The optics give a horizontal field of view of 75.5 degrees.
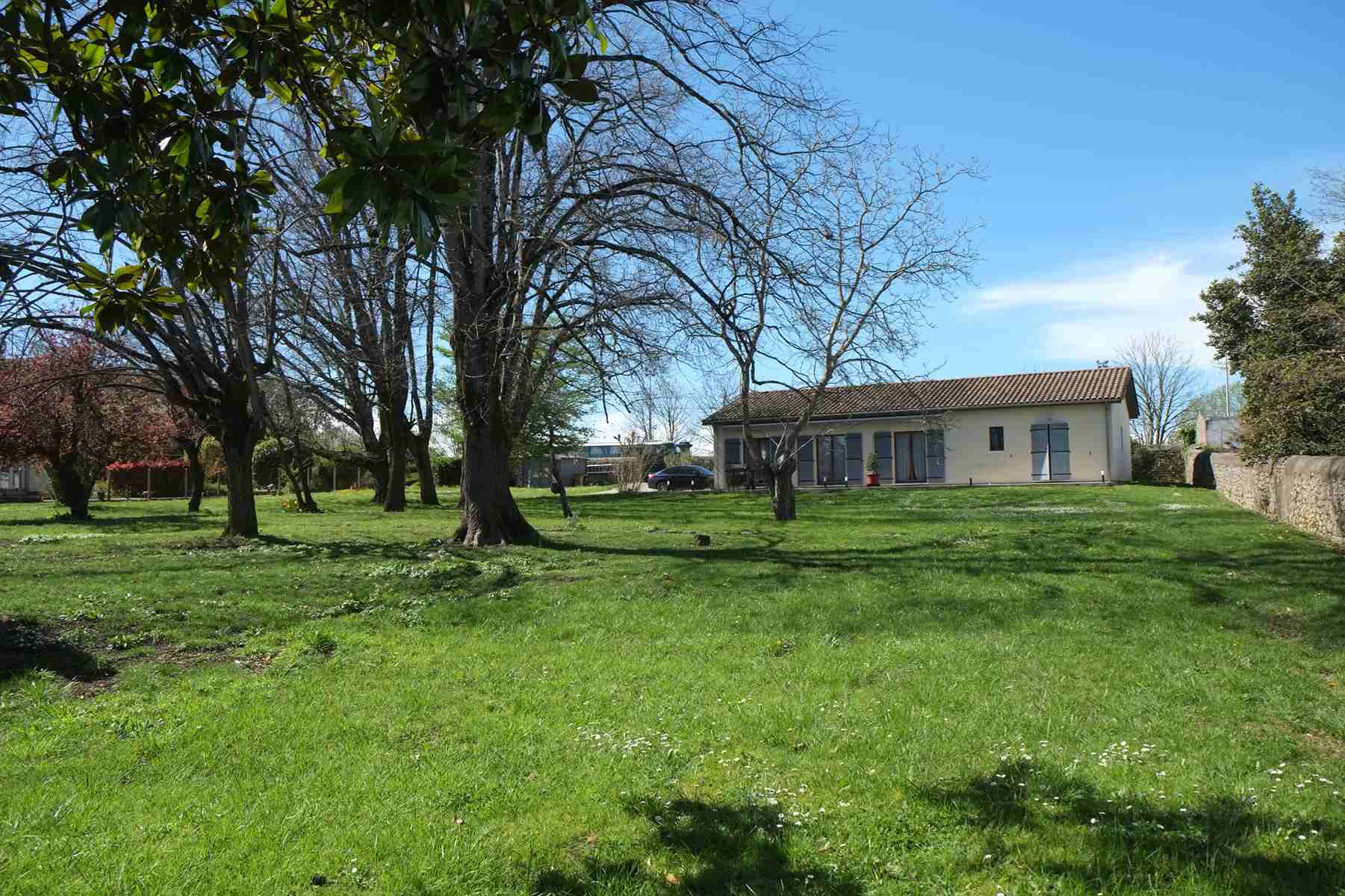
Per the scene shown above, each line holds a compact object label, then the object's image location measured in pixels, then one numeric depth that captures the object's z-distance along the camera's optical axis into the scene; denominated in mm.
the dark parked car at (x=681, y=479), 44219
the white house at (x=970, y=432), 34312
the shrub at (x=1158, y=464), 37938
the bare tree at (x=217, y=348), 9008
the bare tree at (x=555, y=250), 10148
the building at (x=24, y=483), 41469
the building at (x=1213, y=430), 36312
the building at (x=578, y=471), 54594
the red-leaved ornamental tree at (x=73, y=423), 22094
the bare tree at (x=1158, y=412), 60562
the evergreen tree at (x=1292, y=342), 14133
